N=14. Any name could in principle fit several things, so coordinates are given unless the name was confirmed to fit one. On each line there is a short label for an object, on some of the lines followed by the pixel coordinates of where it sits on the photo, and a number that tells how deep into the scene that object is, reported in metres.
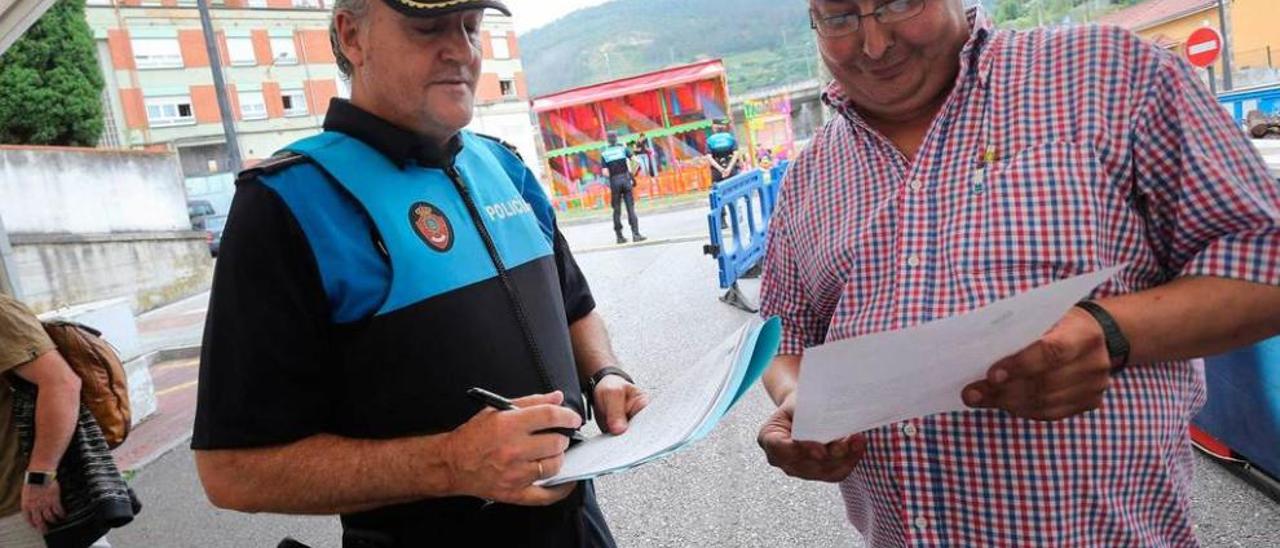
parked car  23.03
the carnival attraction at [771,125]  21.73
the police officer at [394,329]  1.18
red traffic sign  10.93
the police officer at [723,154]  13.40
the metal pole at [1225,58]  14.39
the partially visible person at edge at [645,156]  20.55
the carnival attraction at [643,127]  21.67
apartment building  34.94
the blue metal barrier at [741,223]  7.26
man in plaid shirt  1.04
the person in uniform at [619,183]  13.28
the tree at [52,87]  18.97
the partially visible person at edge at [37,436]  2.26
